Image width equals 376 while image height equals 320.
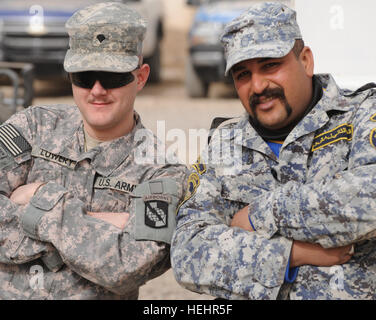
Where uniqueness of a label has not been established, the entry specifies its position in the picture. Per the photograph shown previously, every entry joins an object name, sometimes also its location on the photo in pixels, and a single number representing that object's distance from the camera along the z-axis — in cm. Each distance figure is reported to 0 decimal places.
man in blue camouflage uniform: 231
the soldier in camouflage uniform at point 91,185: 258
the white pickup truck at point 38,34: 1053
